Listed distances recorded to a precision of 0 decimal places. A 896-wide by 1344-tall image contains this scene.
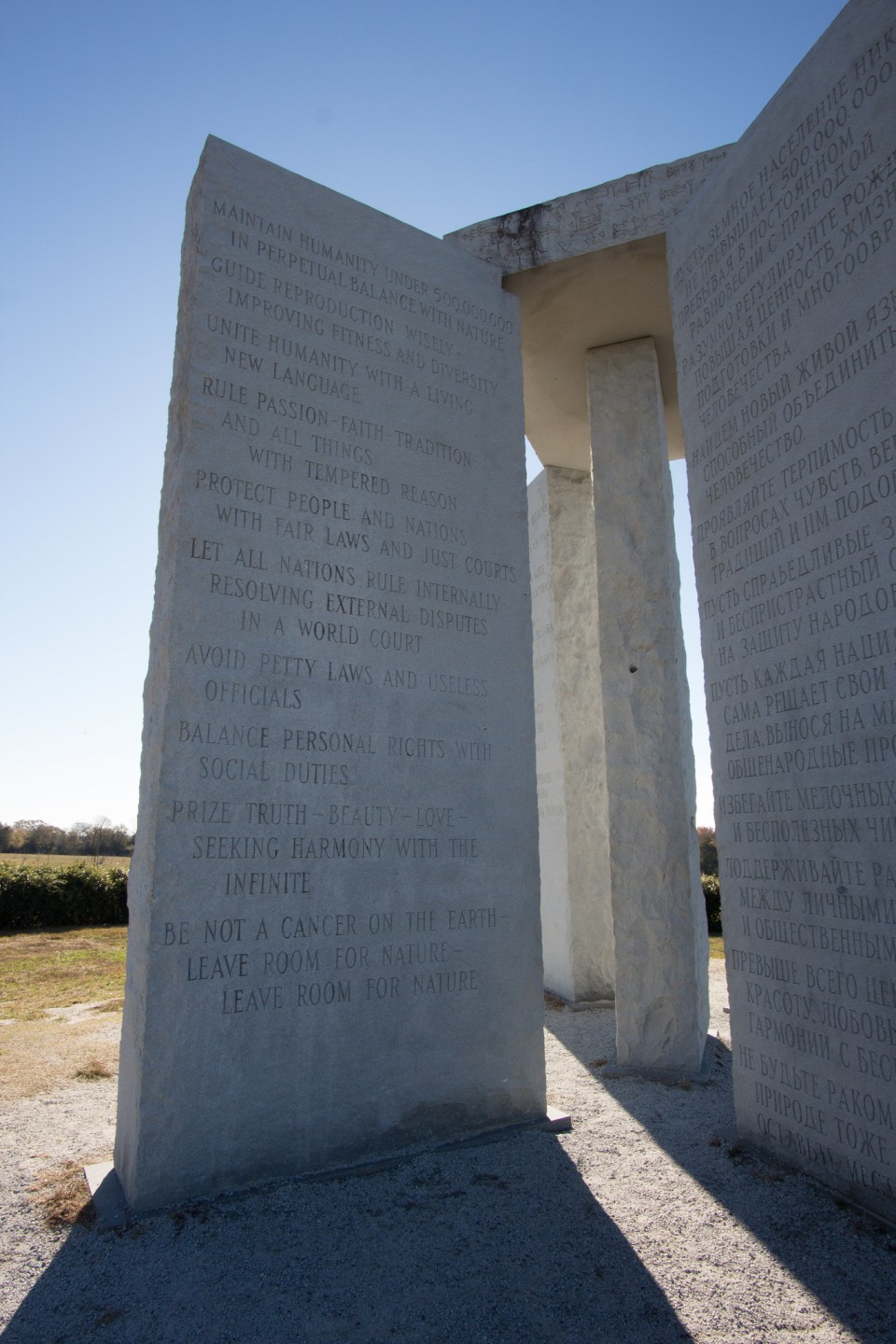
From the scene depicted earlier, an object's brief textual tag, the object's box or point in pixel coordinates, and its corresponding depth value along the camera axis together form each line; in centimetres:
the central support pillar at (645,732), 671
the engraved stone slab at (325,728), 430
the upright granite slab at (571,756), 923
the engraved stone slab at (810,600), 413
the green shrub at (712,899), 1609
